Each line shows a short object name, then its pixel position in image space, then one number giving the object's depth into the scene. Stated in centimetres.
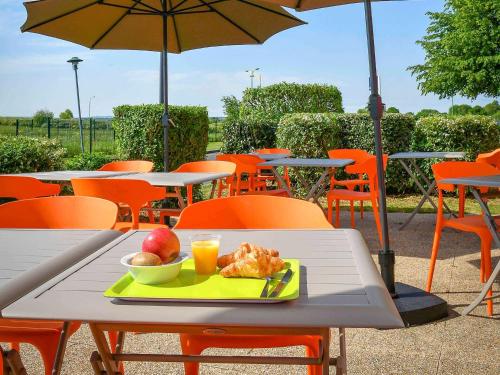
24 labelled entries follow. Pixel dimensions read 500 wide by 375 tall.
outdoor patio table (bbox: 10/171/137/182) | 432
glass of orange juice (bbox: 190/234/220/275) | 128
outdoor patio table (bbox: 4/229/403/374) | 100
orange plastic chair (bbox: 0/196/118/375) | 214
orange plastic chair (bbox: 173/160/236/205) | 484
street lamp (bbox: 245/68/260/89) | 3249
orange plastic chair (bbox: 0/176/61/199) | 370
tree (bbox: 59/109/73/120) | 6468
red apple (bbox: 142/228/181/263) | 127
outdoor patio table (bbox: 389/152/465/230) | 627
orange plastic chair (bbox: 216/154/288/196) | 629
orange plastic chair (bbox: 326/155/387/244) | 525
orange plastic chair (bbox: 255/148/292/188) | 786
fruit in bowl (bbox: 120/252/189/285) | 117
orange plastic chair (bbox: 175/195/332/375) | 204
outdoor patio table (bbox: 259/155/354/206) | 517
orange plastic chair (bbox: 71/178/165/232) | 328
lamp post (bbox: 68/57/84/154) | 1613
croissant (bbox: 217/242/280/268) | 127
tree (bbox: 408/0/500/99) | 2991
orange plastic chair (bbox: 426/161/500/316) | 335
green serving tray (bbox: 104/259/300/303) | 108
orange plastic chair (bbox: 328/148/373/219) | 666
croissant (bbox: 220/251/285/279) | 121
